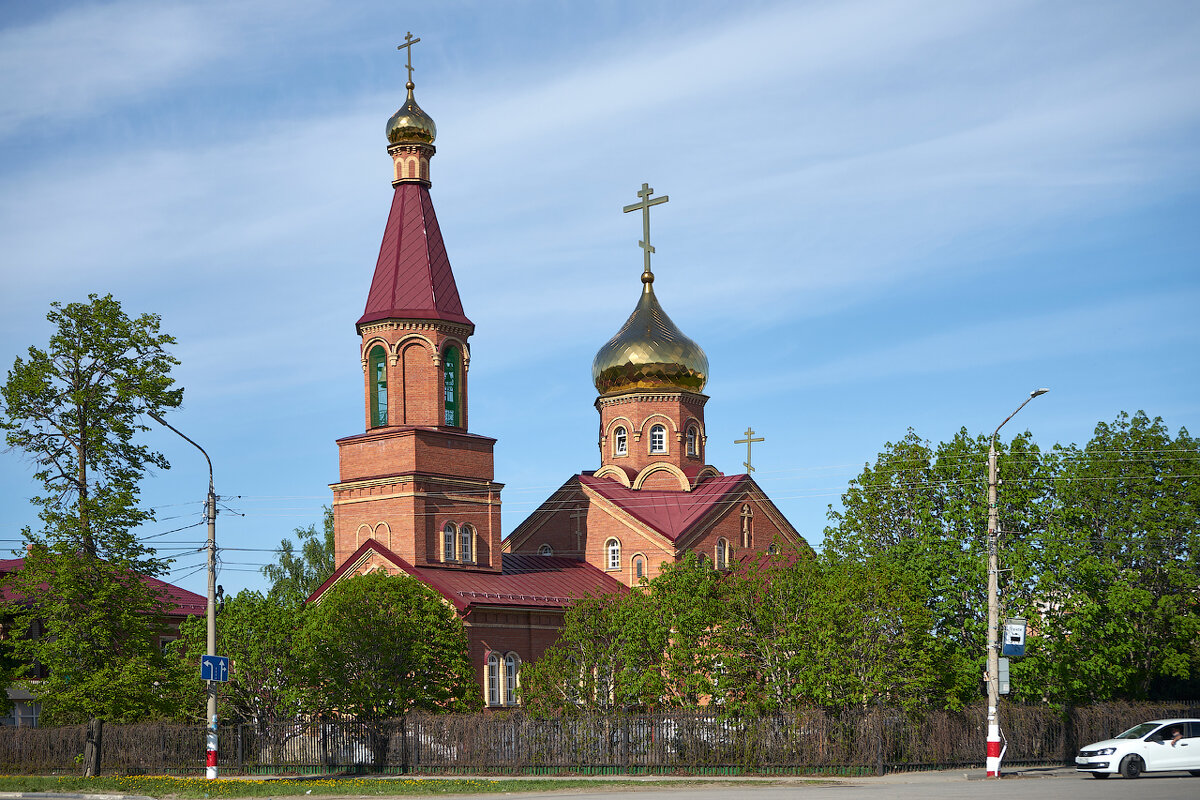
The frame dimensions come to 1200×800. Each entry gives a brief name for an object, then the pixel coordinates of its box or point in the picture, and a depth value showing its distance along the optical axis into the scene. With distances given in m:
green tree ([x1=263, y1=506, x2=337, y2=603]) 65.31
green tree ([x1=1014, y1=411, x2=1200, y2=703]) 43.34
